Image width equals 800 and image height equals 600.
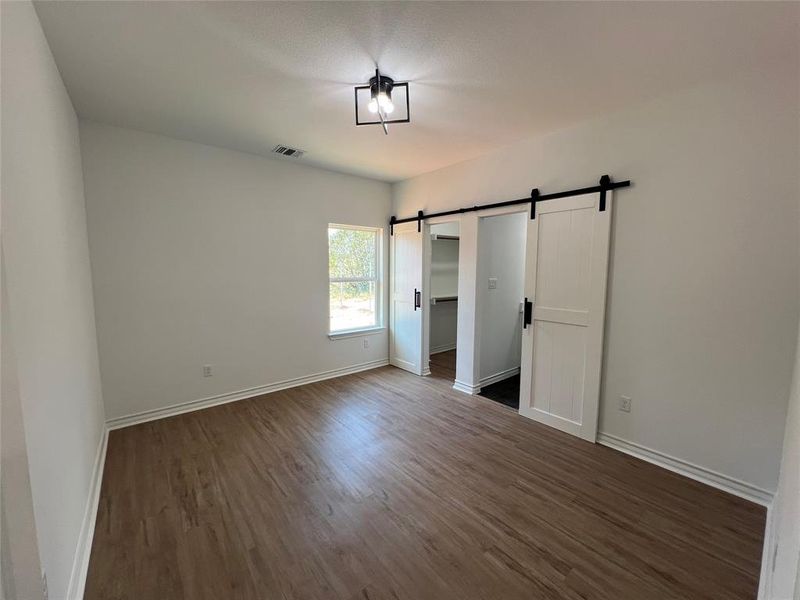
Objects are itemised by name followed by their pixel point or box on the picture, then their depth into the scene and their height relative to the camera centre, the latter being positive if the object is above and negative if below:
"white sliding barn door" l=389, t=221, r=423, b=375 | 4.42 -0.43
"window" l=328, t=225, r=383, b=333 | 4.40 -0.14
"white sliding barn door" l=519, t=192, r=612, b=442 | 2.73 -0.40
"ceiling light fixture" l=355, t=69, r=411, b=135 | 2.10 +1.17
